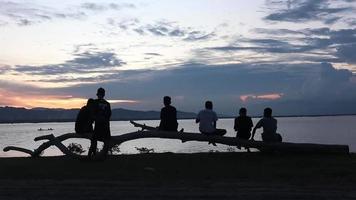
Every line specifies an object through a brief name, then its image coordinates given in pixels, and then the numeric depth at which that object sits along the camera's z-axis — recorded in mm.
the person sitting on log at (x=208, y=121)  16312
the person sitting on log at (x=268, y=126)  15828
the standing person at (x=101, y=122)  14039
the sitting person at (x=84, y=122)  15109
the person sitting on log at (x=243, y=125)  16641
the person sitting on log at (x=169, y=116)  16266
